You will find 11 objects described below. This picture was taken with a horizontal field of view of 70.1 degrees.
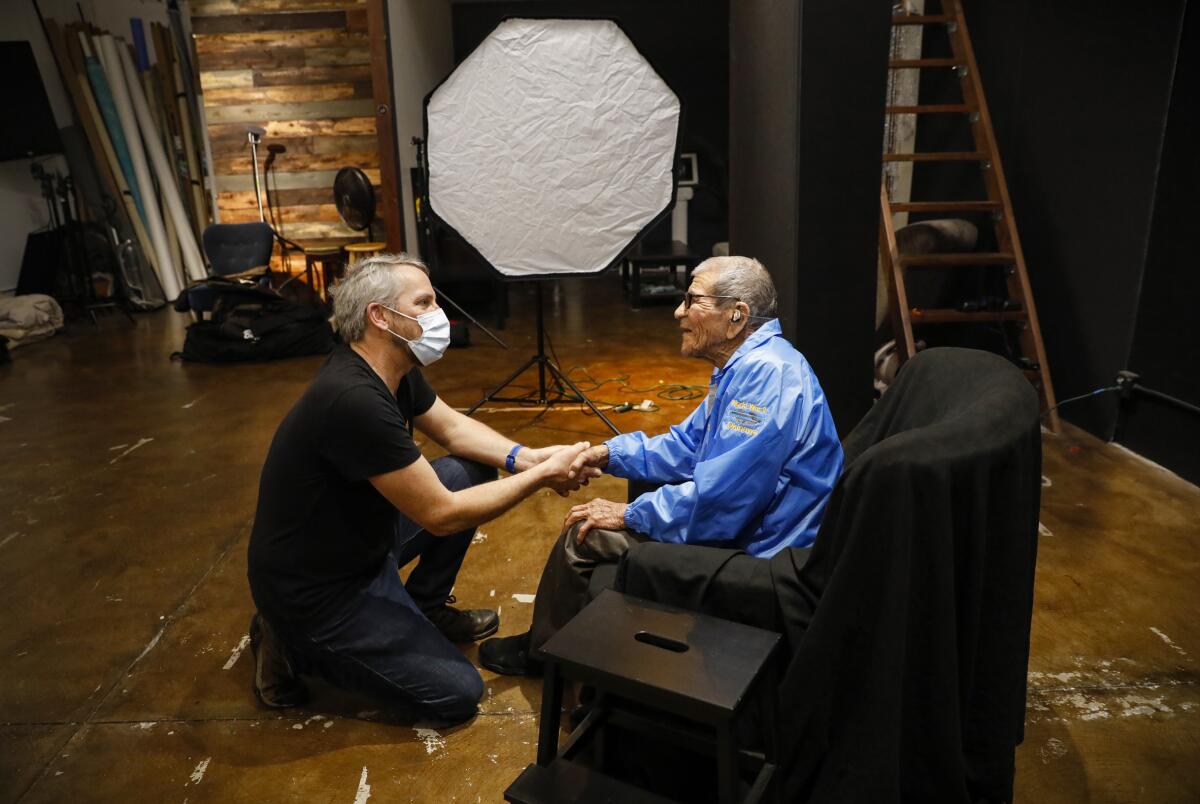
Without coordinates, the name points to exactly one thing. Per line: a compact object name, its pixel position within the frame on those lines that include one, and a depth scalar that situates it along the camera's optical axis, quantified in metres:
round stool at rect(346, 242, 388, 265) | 7.11
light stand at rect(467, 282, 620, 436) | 4.10
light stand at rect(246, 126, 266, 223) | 7.50
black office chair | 6.77
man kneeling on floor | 1.98
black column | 3.29
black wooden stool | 1.40
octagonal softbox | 3.64
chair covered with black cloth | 1.40
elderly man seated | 1.84
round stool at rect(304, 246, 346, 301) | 7.35
